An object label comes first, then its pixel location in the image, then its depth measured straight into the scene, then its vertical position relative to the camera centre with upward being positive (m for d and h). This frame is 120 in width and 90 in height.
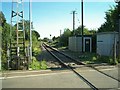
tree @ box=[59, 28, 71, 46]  63.75 +0.23
